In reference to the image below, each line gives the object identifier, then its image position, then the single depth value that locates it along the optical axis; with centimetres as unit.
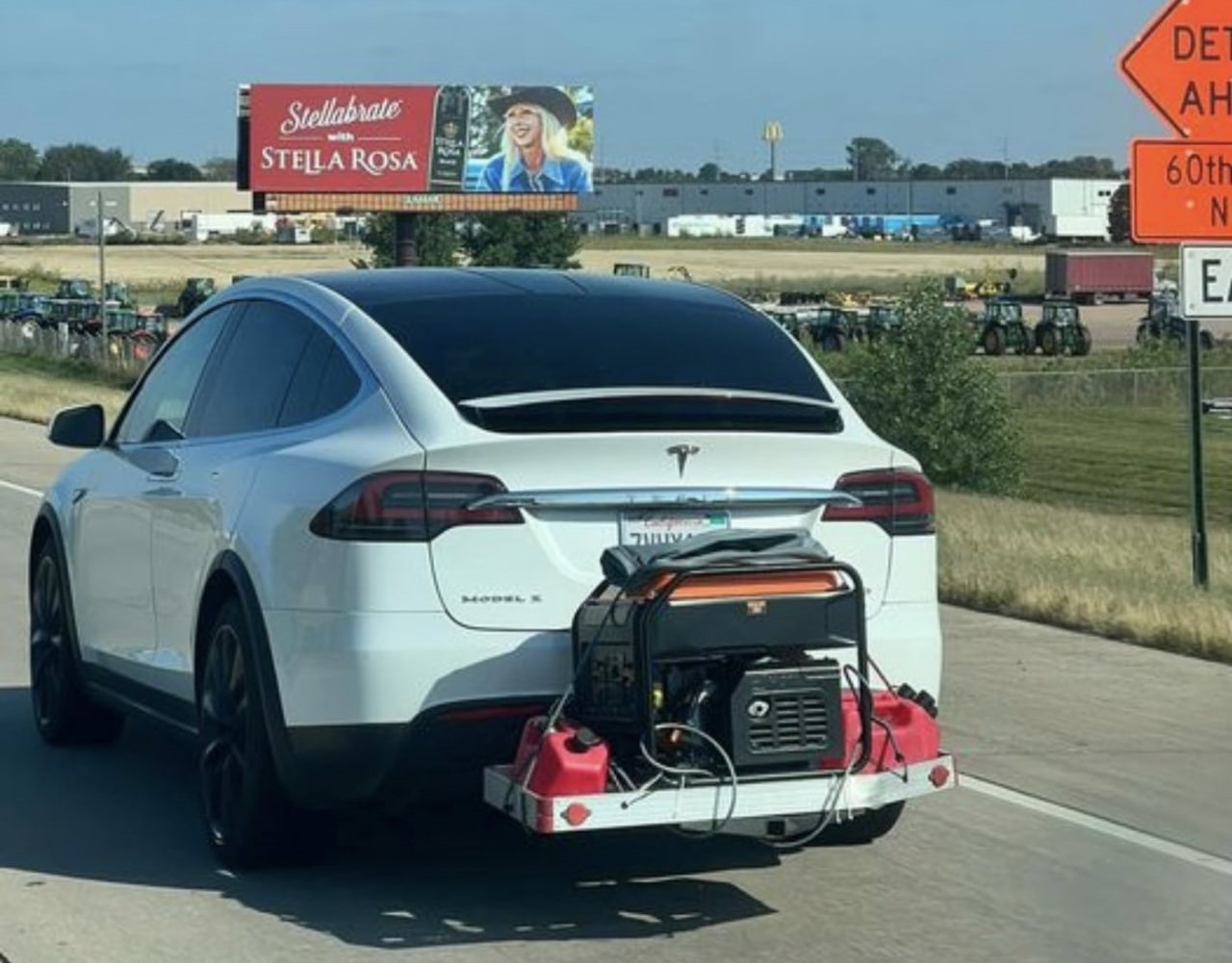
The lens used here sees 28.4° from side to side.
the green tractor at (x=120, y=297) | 8046
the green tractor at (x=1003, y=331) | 7538
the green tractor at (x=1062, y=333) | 7562
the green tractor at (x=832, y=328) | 7112
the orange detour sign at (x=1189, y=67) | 1413
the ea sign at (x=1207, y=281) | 1396
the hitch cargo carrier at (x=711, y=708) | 633
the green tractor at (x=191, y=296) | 7975
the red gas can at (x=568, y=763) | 628
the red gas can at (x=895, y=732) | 659
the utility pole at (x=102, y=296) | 6180
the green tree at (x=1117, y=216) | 6685
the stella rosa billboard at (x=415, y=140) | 6322
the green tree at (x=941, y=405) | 3547
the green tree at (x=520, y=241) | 7125
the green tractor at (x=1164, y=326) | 7481
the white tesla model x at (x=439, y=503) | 670
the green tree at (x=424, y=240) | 7119
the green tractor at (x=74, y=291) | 8588
